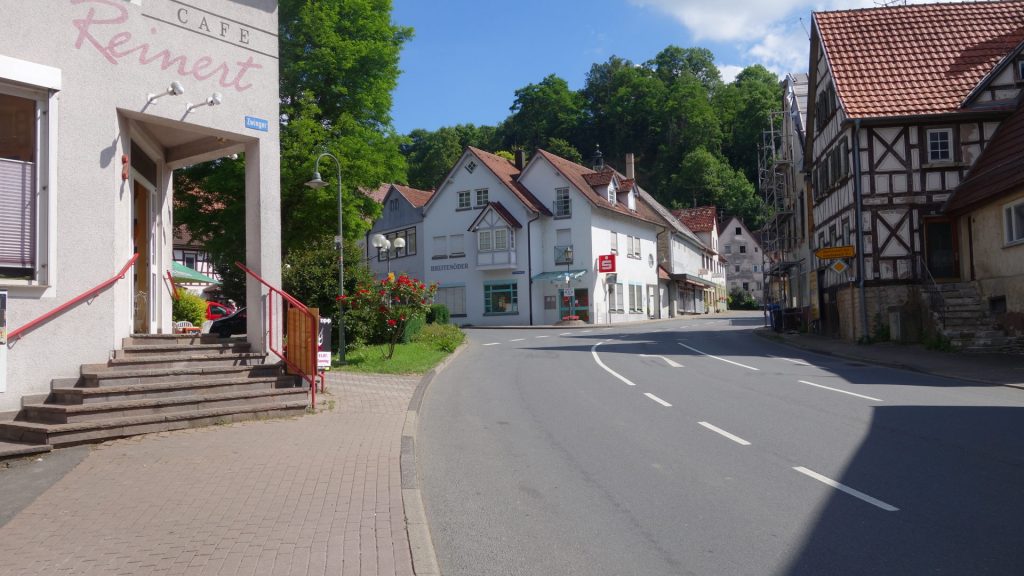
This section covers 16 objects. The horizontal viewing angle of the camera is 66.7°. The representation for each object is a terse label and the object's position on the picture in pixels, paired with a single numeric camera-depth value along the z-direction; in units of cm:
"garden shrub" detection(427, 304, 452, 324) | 3566
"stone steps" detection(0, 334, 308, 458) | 828
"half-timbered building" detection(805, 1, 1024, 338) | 2506
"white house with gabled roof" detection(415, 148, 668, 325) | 4831
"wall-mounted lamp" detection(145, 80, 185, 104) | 988
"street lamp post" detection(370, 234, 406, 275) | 2650
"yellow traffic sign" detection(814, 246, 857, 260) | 2525
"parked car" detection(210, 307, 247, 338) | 2441
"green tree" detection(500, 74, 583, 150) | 8450
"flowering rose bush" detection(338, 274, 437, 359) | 1797
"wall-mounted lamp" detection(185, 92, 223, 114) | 1051
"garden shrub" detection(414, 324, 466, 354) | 2334
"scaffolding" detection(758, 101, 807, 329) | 4084
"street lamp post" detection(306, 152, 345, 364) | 1756
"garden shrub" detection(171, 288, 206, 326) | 2275
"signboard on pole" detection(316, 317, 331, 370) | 1313
